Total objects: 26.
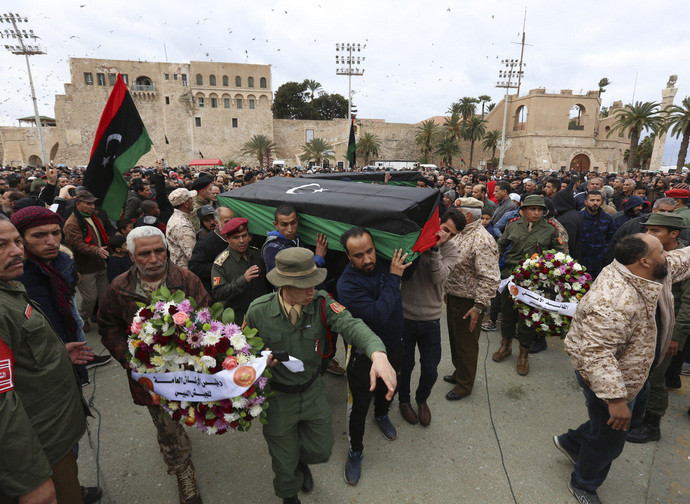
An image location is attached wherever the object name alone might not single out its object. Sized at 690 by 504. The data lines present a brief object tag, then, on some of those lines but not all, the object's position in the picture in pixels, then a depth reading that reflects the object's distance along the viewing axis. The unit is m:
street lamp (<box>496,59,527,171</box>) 34.44
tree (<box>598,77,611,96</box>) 48.75
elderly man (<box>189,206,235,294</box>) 3.46
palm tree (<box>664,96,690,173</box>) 24.55
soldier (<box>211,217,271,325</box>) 3.03
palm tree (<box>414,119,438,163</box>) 44.50
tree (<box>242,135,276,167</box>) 43.44
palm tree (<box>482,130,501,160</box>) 44.25
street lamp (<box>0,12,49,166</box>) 28.55
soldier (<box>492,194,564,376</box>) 4.37
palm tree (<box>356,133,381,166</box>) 44.31
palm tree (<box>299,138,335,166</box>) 42.75
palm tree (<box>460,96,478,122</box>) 43.09
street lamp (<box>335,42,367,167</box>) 28.69
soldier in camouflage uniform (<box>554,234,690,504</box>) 2.11
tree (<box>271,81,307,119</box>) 54.22
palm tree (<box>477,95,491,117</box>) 43.78
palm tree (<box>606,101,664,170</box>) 29.83
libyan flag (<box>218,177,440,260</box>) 2.62
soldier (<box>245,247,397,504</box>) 2.16
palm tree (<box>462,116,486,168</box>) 42.59
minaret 38.09
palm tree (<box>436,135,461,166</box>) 43.56
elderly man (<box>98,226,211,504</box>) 2.36
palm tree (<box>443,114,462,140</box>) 43.09
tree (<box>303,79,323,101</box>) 53.44
